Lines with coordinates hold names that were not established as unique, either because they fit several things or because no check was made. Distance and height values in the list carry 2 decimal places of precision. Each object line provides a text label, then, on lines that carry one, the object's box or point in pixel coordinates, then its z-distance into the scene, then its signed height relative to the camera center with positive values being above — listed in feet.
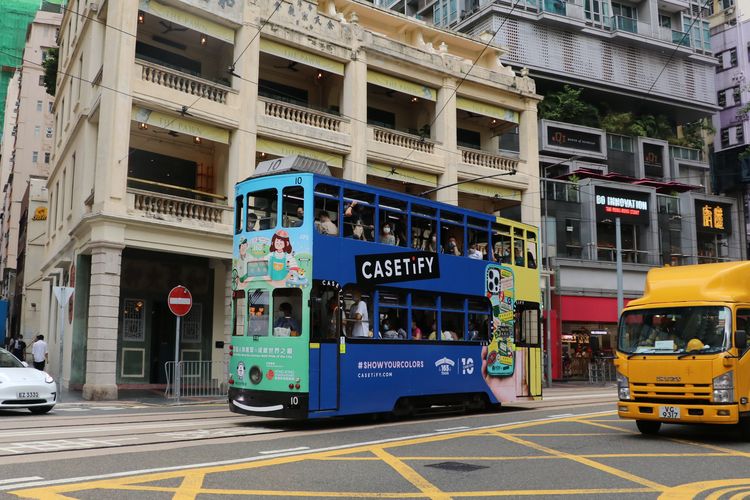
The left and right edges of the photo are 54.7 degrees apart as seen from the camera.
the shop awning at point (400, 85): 88.12 +31.09
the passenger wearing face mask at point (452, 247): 50.37 +6.17
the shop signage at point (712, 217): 148.05 +24.81
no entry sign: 58.65 +2.72
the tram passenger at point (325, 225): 42.01 +6.41
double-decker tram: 41.42 +2.26
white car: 47.37 -3.70
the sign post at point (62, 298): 60.23 +2.97
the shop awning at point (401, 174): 86.43 +19.67
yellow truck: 35.68 -0.65
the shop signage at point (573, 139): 139.03 +38.27
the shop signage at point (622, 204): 130.82 +24.29
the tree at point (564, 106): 142.51 +45.32
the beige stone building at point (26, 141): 206.59 +57.74
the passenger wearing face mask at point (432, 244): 48.98 +6.16
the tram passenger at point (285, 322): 41.55 +0.74
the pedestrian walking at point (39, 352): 74.02 -1.90
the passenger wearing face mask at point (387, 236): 46.09 +6.31
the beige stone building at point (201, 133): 66.80 +21.81
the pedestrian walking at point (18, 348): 96.53 -1.97
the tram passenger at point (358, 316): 43.78 +1.17
